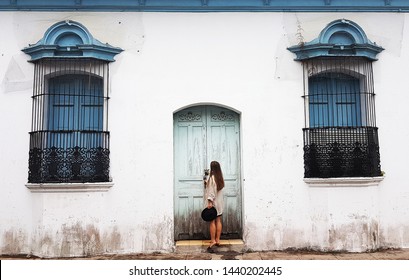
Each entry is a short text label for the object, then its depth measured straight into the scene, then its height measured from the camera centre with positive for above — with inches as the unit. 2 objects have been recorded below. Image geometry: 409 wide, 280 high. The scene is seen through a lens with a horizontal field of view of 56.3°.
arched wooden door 284.4 +15.4
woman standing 264.1 -9.1
